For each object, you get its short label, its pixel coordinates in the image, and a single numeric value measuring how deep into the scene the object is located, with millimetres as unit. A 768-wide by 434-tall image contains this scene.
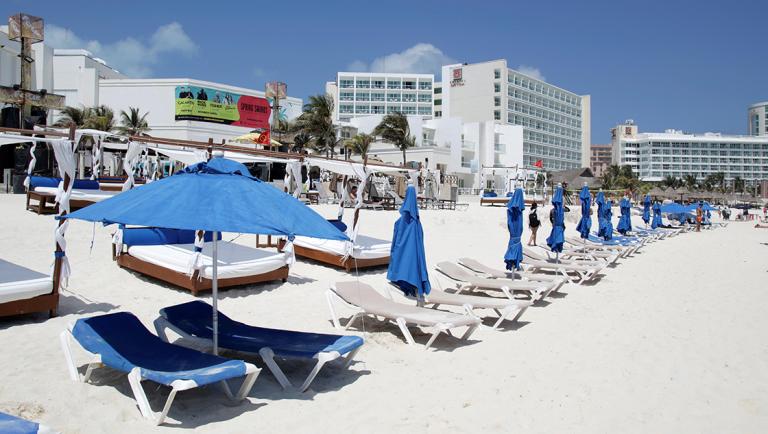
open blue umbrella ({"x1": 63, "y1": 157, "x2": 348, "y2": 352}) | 4215
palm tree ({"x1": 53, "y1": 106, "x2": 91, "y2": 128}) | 37094
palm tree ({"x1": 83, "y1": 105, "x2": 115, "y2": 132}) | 35500
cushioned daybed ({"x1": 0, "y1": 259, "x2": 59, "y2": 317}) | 6258
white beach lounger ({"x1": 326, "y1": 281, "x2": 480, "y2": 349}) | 6258
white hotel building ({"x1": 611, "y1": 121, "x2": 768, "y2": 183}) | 136125
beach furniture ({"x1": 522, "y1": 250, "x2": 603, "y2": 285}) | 11227
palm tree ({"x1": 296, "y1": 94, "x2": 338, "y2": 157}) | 38688
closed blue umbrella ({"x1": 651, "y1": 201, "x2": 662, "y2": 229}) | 28047
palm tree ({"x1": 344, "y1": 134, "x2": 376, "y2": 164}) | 41938
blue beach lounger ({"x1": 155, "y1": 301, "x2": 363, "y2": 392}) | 4871
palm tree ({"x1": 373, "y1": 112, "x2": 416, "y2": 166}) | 41656
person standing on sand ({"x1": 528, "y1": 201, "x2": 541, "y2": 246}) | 18109
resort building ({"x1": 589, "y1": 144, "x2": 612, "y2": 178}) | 183150
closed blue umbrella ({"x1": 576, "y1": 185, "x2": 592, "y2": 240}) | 15440
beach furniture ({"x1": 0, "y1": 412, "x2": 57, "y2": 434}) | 2799
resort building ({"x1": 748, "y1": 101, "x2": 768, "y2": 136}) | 176825
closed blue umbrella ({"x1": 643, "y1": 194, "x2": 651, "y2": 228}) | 28219
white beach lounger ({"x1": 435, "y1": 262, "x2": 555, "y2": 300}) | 8836
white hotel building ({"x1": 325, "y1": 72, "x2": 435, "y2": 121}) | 88438
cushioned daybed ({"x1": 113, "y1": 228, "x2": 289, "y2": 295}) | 8516
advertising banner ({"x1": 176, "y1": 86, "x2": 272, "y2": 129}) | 49188
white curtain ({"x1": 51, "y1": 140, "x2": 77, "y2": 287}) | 6883
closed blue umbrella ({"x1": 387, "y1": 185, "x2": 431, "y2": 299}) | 7676
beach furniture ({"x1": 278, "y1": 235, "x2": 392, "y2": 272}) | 11125
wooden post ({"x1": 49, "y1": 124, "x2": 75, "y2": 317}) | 6743
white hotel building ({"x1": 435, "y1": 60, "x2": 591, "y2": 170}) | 83875
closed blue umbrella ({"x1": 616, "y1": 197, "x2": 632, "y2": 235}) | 22155
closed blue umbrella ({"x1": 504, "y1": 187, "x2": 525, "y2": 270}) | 10227
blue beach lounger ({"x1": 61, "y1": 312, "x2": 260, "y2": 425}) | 4055
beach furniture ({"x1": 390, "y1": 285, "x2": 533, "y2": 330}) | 7359
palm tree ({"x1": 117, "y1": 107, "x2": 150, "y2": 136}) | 40078
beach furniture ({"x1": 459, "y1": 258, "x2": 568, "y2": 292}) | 10172
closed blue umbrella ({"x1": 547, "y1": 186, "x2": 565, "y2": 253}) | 12422
